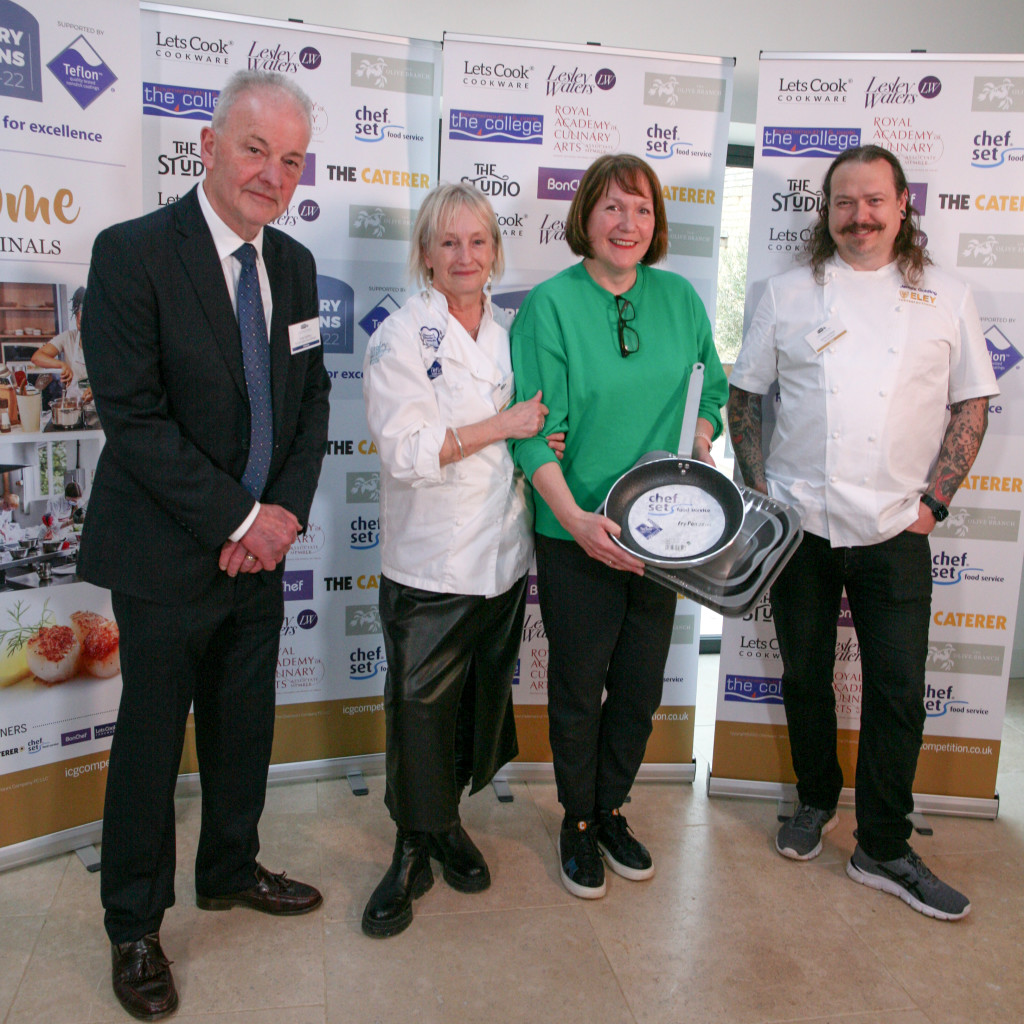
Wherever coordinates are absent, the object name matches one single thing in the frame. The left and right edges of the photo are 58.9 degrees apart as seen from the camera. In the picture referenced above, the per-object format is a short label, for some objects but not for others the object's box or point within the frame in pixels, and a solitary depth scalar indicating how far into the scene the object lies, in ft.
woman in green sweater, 6.75
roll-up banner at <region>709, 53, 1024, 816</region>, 8.54
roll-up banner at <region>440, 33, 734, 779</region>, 8.65
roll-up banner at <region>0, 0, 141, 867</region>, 7.09
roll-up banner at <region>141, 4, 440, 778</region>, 8.07
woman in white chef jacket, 6.51
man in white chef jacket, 7.54
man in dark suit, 5.72
